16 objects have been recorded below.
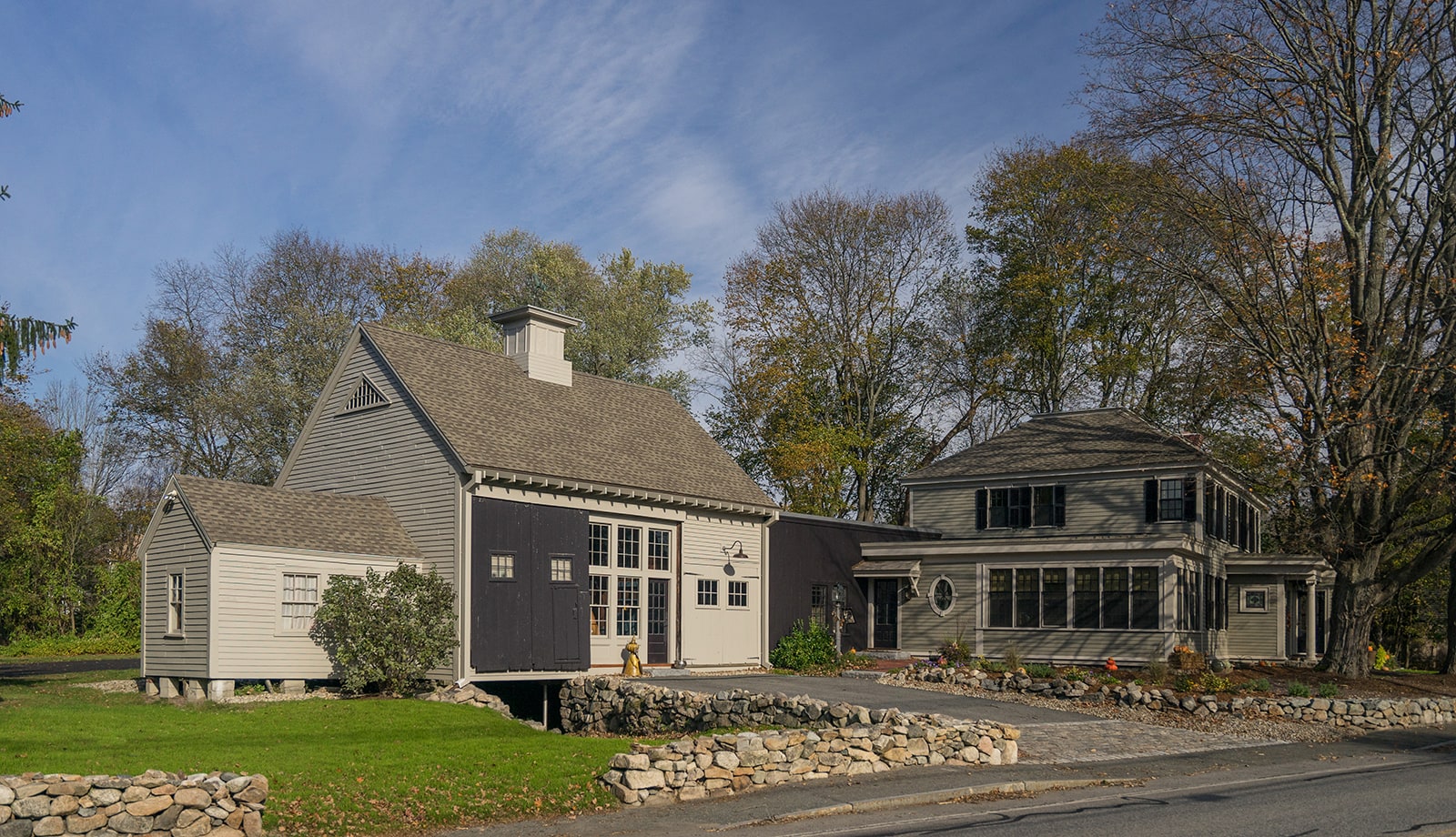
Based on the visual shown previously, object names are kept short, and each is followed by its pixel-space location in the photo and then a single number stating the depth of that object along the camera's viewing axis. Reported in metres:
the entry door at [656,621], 26.45
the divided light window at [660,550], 26.62
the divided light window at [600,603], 25.14
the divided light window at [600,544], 25.27
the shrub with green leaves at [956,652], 29.14
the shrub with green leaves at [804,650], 29.72
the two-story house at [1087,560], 30.36
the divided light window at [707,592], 27.89
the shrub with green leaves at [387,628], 21.27
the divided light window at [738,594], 28.91
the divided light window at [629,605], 25.78
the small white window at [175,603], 21.56
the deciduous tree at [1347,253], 25.47
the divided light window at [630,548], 26.00
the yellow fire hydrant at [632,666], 24.72
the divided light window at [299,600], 21.62
